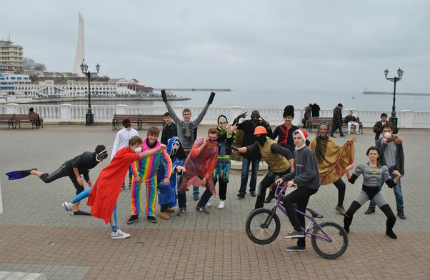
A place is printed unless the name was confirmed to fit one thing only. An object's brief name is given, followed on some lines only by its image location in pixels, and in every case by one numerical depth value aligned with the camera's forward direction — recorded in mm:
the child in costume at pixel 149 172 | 6512
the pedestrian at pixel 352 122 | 20066
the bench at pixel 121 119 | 21172
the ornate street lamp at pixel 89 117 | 22914
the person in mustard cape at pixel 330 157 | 6969
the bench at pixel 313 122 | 20734
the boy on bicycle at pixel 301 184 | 5457
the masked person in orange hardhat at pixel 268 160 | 6945
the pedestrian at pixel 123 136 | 8391
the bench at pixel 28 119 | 21344
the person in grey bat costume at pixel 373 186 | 6004
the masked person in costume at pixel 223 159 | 7383
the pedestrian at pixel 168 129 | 8414
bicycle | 5328
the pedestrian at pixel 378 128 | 8180
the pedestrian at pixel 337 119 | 18734
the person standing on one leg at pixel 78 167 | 6695
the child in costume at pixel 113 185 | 5820
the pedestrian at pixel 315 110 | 21709
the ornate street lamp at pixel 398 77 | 24266
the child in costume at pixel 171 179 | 6844
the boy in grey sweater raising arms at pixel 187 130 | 8070
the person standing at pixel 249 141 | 8016
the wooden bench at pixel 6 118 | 21391
